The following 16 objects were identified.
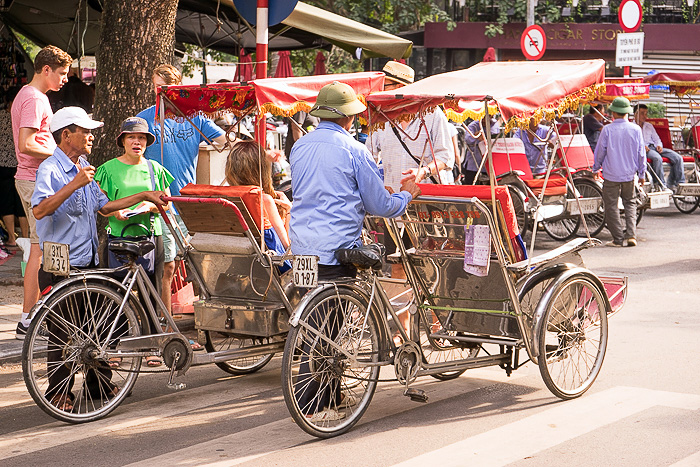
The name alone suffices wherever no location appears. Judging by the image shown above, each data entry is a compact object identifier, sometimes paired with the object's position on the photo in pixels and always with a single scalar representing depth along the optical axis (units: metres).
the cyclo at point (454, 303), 10.37
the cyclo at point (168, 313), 10.82
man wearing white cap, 11.28
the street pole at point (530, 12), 47.97
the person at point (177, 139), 14.80
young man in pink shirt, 14.28
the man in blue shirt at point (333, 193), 10.55
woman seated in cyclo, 12.10
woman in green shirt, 12.29
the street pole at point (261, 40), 15.43
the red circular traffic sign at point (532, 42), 39.41
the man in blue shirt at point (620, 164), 26.12
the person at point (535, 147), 28.30
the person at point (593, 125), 35.19
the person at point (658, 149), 33.16
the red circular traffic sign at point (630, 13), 35.50
